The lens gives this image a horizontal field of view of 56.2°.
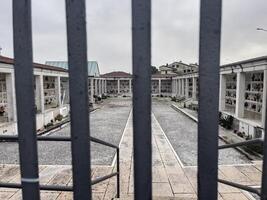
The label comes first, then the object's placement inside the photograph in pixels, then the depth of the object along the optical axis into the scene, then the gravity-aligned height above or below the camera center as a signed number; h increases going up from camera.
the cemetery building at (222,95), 11.34 -0.74
